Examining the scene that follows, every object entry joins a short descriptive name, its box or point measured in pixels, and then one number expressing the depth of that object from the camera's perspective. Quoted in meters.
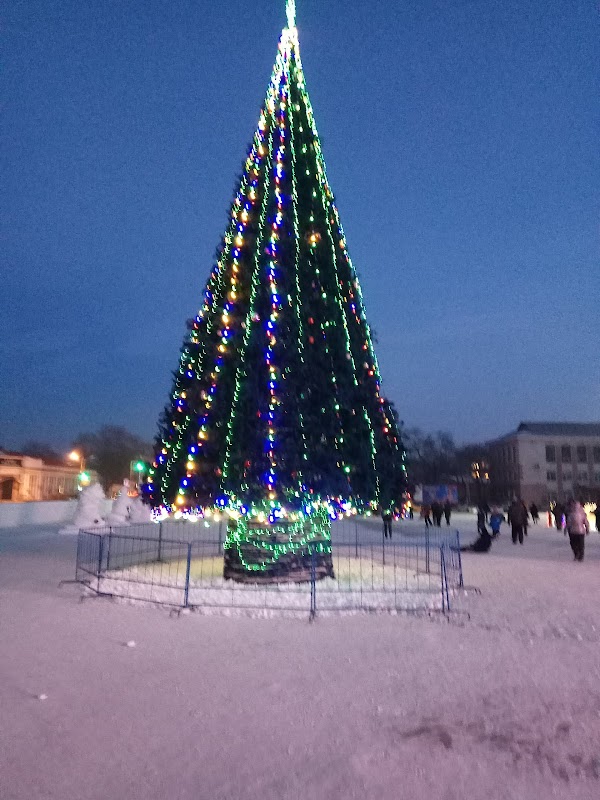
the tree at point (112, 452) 70.94
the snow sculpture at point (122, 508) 33.06
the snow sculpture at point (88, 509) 28.95
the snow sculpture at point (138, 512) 35.59
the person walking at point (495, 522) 22.19
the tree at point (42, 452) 95.50
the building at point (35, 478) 65.88
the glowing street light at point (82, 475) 34.22
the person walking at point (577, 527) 16.20
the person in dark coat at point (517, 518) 22.64
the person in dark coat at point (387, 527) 26.12
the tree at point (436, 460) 81.69
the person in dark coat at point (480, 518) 20.48
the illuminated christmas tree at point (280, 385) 11.12
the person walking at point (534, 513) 35.38
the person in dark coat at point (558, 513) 29.42
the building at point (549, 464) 81.94
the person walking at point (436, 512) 34.91
